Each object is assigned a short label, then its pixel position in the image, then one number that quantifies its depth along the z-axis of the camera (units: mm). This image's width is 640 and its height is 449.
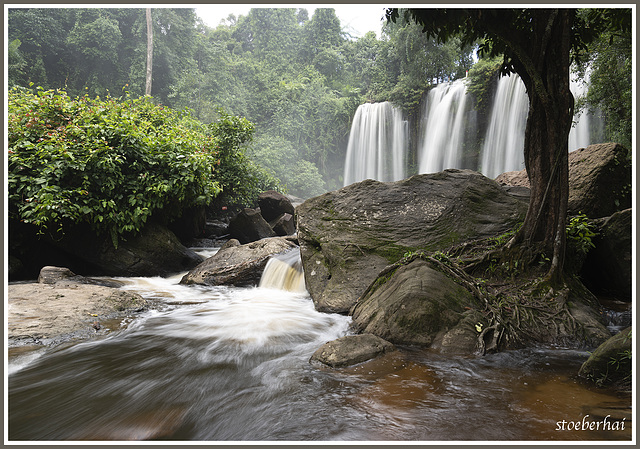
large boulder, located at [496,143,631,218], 5879
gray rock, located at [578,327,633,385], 2516
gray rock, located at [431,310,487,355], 3445
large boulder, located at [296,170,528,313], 5609
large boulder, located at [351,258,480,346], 3697
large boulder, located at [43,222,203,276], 7496
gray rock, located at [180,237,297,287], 7465
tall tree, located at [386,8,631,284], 3970
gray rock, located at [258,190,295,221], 14711
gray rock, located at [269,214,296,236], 13555
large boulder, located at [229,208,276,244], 11891
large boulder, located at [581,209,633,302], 4840
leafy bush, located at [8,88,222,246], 6586
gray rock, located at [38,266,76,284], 5926
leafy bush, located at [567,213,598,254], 4793
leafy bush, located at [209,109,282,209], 11516
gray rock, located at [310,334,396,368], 3244
